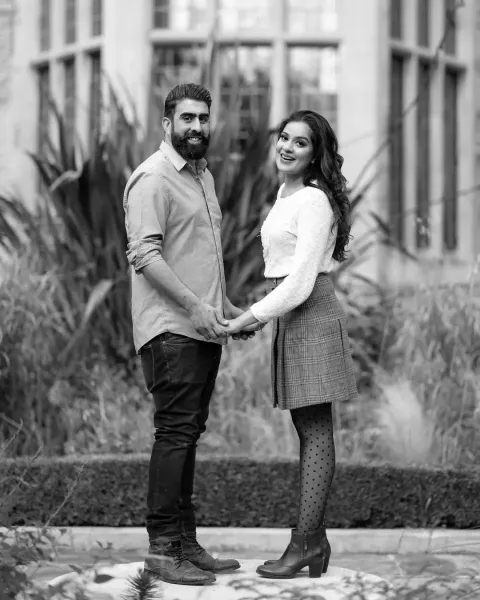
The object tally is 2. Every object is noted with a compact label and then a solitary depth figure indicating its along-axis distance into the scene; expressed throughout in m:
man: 5.81
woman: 5.95
